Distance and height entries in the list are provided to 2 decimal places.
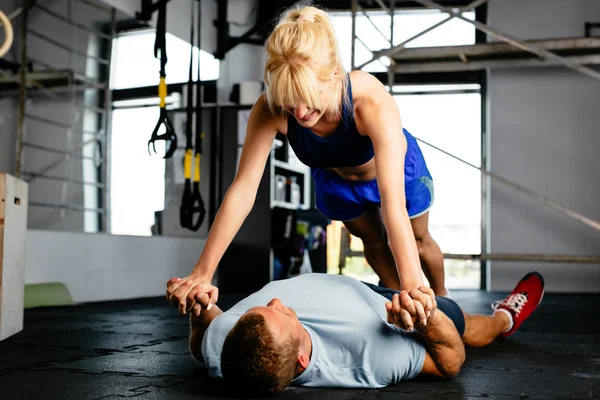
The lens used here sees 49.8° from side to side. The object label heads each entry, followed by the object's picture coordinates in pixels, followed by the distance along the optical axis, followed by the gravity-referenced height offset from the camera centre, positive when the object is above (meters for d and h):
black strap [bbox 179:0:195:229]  3.92 +0.32
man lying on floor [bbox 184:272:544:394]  1.33 -0.24
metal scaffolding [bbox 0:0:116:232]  3.96 +0.82
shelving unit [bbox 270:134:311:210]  5.79 +0.61
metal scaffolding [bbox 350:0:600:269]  4.67 +1.43
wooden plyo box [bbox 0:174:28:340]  2.45 -0.08
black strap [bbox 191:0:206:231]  3.93 +0.49
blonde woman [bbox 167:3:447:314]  1.47 +0.27
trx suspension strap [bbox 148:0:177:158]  3.22 +0.81
